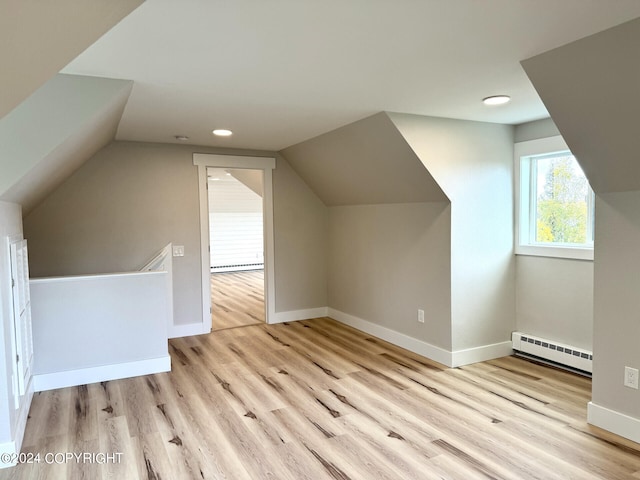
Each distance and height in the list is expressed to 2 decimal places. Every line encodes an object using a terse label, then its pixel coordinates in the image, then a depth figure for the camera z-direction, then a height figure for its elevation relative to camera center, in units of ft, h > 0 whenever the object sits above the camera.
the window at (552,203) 11.73 +0.44
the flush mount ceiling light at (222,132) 13.08 +2.85
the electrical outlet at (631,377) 8.30 -3.12
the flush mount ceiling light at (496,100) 9.83 +2.79
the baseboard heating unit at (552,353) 11.63 -3.86
